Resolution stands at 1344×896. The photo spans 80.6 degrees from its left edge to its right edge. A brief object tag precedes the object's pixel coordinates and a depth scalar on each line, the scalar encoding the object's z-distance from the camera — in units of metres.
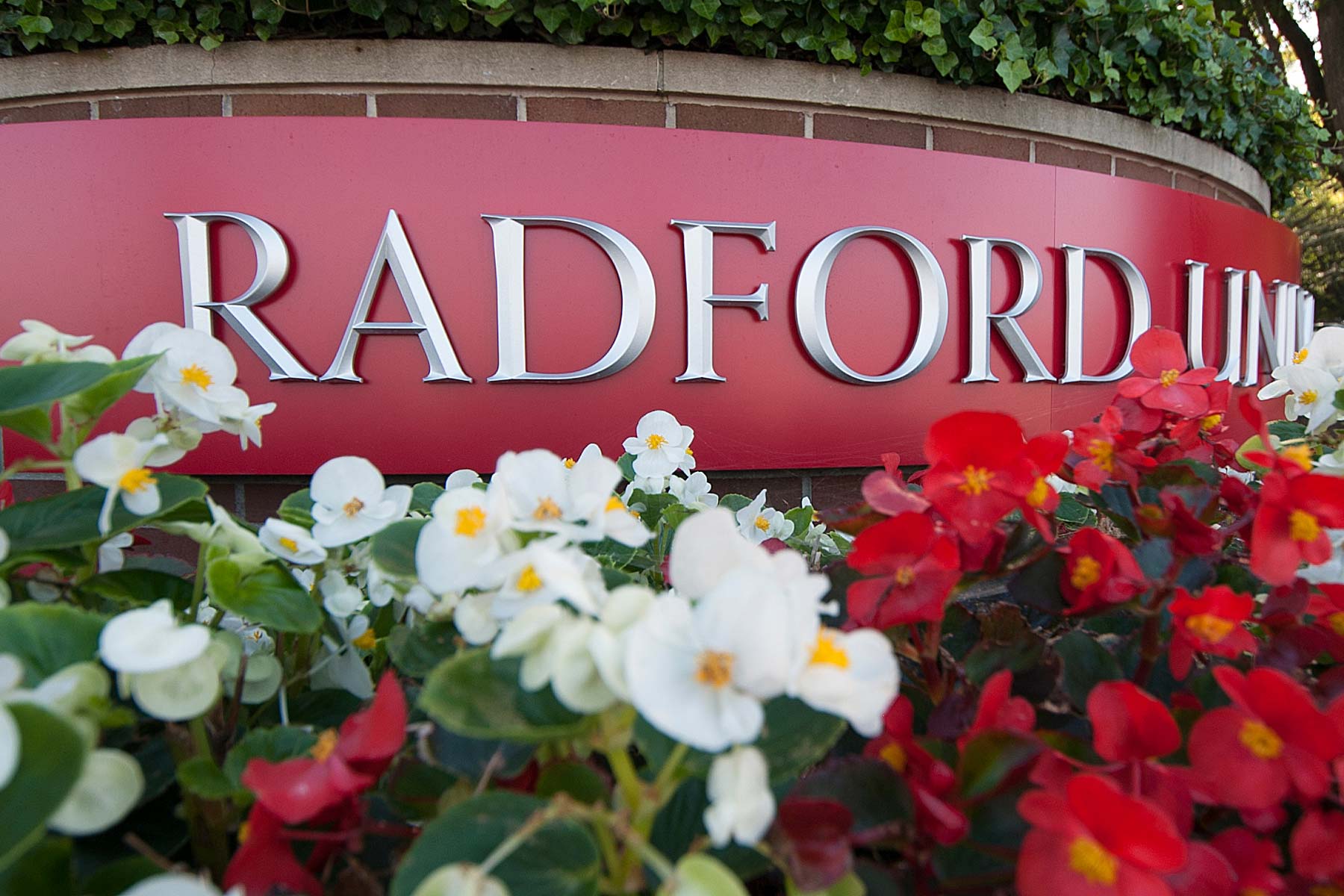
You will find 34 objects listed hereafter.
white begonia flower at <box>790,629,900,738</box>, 0.25
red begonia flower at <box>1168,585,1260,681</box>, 0.32
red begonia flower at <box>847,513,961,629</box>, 0.34
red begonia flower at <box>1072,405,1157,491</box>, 0.43
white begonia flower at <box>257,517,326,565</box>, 0.38
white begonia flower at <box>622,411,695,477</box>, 0.71
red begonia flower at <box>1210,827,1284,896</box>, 0.26
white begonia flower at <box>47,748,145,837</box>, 0.26
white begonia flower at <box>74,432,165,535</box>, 0.34
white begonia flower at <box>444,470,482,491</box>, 0.58
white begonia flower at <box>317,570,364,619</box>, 0.41
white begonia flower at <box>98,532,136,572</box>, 0.46
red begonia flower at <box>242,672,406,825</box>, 0.26
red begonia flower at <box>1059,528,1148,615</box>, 0.34
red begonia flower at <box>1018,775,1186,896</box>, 0.23
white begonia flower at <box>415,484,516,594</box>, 0.32
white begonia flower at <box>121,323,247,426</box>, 0.41
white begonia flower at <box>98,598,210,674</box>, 0.27
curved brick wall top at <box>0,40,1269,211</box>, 1.41
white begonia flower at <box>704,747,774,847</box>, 0.23
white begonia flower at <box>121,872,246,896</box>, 0.22
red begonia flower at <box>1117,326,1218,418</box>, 0.49
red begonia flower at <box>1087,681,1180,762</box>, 0.29
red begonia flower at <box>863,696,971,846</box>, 0.26
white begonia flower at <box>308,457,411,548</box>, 0.42
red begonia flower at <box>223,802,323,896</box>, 0.26
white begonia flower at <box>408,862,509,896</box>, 0.22
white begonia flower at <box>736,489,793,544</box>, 0.73
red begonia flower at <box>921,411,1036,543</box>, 0.35
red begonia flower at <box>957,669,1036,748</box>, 0.30
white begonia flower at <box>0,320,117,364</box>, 0.41
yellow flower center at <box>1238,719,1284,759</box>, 0.27
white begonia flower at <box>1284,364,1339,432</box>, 0.53
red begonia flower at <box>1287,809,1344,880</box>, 0.27
